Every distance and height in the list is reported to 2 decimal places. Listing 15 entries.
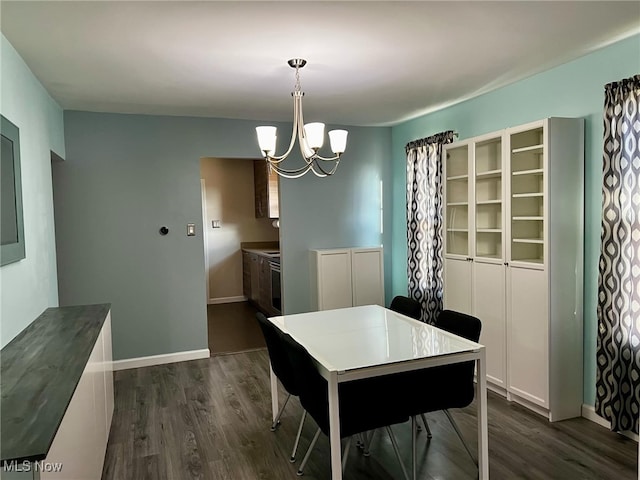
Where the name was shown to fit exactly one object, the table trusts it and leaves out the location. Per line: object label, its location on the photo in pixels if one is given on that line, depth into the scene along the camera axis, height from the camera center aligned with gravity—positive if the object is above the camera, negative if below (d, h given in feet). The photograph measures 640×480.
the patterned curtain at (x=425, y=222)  14.40 -0.43
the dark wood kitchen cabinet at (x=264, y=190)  21.80 +1.11
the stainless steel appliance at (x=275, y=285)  18.22 -3.00
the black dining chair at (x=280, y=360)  8.60 -2.96
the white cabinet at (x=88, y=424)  4.94 -2.89
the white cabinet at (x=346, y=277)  16.37 -2.46
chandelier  8.91 +1.51
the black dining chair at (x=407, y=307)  10.52 -2.33
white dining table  6.93 -2.40
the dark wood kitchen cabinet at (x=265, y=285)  19.85 -3.29
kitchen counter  20.29 -1.91
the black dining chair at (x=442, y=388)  7.84 -3.24
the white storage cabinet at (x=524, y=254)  10.14 -1.19
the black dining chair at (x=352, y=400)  7.29 -3.13
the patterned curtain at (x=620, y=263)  8.87 -1.17
